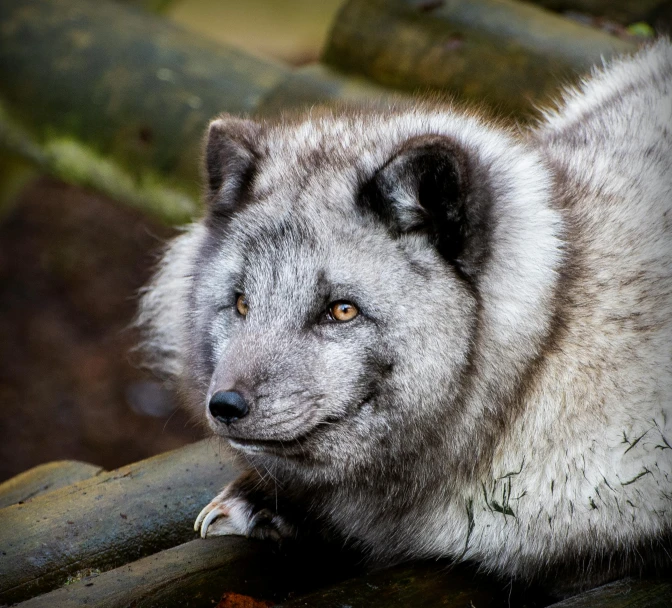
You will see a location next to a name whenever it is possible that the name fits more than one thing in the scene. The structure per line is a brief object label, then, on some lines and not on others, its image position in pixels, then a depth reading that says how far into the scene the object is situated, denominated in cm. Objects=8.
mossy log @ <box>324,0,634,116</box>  1089
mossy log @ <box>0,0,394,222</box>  1213
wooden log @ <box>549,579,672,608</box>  532
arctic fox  531
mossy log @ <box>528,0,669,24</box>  1263
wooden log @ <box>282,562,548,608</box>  554
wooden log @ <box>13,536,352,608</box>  557
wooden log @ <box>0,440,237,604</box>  612
